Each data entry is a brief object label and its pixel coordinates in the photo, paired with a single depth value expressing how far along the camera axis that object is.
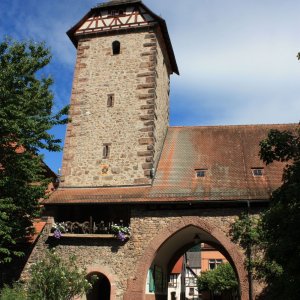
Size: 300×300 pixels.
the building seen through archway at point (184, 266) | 18.19
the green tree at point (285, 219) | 7.79
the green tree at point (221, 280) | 34.44
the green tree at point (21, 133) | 13.49
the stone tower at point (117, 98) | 18.34
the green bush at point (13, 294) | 13.24
